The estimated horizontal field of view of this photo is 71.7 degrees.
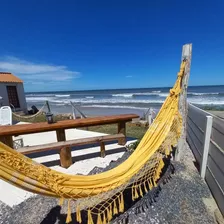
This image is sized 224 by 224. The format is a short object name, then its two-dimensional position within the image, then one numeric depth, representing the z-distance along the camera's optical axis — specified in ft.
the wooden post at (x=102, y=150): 8.59
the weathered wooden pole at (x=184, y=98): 6.19
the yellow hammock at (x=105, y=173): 2.96
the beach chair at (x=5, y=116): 12.73
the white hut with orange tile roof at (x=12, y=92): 24.38
